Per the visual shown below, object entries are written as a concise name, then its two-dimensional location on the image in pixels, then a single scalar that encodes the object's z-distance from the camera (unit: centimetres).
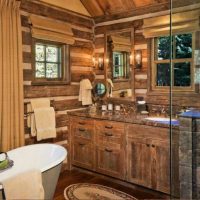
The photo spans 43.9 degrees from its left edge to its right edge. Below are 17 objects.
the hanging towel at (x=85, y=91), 410
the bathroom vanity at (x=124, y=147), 301
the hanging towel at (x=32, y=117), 335
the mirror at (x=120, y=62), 389
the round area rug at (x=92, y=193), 301
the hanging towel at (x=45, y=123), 338
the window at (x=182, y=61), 282
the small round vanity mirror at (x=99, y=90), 423
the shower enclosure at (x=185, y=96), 246
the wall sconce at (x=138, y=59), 377
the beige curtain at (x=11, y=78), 297
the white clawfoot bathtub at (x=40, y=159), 249
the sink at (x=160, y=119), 309
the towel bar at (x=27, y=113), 335
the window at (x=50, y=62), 357
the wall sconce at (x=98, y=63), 425
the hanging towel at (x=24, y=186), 201
